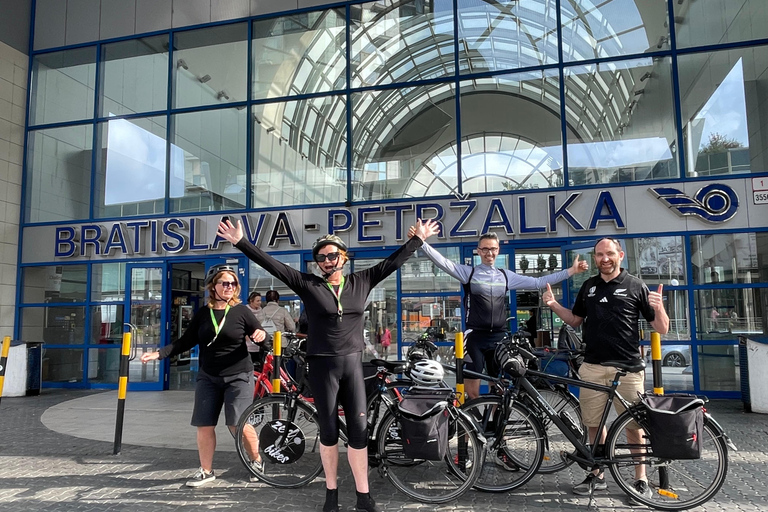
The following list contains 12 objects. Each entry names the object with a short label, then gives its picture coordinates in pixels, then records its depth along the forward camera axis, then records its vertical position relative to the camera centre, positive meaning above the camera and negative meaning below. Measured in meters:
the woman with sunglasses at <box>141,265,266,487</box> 4.50 -0.42
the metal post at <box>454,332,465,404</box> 4.65 -0.47
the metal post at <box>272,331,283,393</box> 5.19 -0.50
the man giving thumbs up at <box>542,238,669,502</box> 4.12 -0.18
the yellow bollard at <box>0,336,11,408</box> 6.14 -0.52
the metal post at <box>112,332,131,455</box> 5.56 -0.83
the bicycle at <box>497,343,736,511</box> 3.76 -1.05
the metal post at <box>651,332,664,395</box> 4.39 -0.48
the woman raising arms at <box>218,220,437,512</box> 3.71 -0.27
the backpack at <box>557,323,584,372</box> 6.85 -0.44
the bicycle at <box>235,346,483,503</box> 4.07 -1.06
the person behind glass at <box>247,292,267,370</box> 6.55 -0.49
